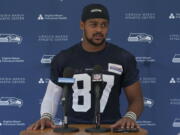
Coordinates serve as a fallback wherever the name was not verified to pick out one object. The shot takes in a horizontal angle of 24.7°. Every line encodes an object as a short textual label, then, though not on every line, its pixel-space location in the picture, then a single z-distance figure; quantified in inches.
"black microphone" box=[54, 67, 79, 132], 80.3
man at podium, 100.8
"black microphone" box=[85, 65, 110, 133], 81.7
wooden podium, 80.6
